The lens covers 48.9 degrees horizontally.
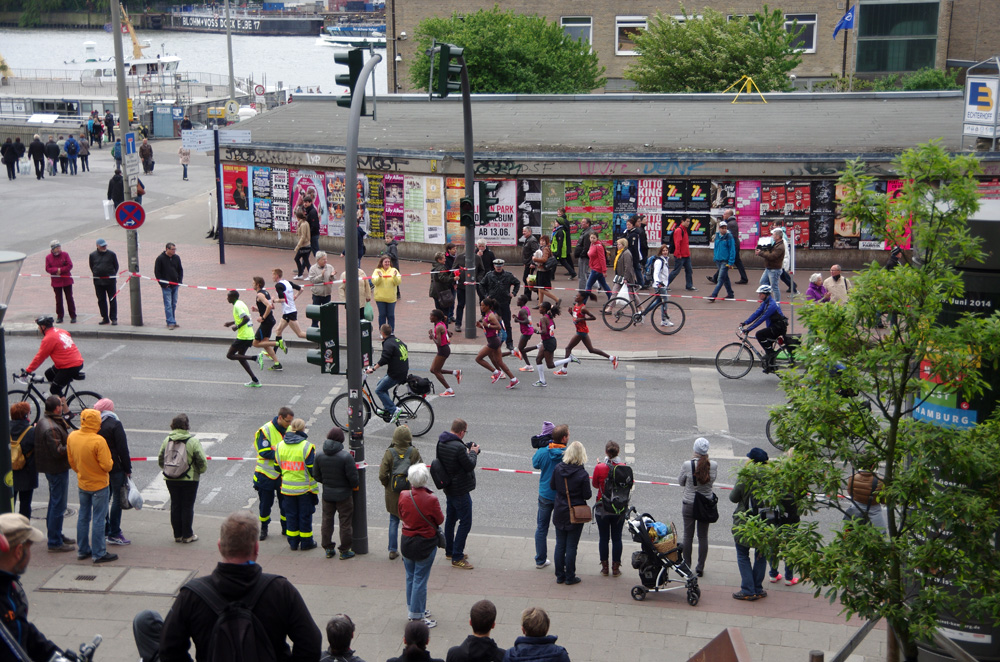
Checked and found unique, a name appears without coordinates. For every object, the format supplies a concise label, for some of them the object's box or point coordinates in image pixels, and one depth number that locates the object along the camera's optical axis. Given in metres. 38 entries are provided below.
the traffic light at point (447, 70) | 17.36
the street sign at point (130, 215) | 20.80
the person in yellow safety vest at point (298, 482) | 11.92
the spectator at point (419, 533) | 10.23
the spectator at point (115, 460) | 11.77
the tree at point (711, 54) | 45.16
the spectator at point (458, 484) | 11.41
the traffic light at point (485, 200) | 21.25
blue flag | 52.97
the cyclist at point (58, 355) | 15.55
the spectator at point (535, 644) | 7.32
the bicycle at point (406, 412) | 16.08
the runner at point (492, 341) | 17.92
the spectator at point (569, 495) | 11.18
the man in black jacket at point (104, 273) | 21.77
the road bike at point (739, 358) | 18.78
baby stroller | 10.86
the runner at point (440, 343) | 17.12
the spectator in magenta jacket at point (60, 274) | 21.42
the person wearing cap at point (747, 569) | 10.81
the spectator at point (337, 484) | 11.68
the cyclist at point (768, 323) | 18.06
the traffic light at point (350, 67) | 12.57
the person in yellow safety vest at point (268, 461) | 12.12
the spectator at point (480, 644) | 7.56
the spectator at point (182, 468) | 11.88
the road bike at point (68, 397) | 15.92
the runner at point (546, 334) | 18.03
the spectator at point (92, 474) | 11.45
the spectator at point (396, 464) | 11.31
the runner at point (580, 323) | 18.70
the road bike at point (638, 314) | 21.78
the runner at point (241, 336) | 18.22
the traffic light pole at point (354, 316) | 12.17
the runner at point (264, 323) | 18.83
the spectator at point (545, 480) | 11.55
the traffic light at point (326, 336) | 12.48
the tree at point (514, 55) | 50.00
